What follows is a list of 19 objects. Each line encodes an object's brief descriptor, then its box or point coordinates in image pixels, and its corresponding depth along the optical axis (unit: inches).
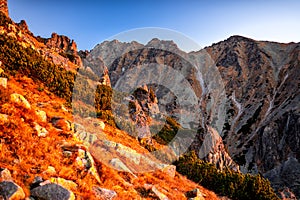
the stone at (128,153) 684.7
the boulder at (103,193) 372.0
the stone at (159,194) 497.7
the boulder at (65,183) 342.1
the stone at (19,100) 524.1
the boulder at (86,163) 431.5
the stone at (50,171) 355.7
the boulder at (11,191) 270.0
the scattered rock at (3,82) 594.1
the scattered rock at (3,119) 419.5
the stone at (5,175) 293.9
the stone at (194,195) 623.8
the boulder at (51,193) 298.3
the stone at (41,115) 544.1
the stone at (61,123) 571.1
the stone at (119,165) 546.2
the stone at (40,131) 465.4
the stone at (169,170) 769.6
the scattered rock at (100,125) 833.4
